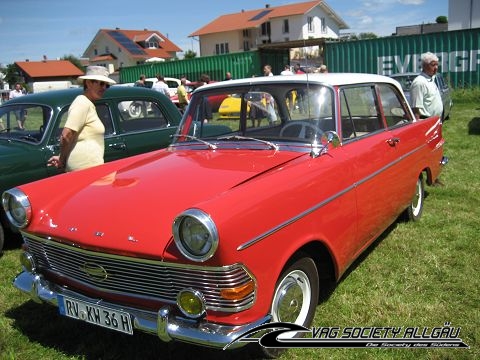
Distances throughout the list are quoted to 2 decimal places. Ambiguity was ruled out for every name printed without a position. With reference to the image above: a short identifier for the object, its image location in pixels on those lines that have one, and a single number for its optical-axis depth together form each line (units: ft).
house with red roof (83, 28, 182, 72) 204.54
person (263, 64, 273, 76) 41.73
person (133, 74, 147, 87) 54.85
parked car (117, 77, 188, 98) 63.09
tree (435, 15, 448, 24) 210.79
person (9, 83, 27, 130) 18.32
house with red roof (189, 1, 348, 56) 177.58
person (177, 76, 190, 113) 48.55
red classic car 7.59
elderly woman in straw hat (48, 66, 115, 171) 13.50
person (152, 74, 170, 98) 50.36
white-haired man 19.56
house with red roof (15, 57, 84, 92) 215.92
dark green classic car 16.37
